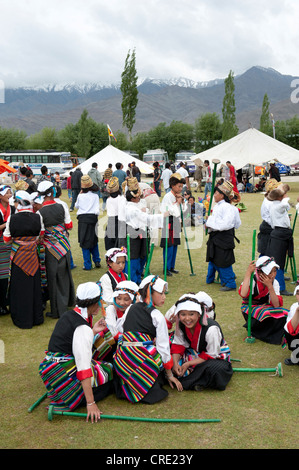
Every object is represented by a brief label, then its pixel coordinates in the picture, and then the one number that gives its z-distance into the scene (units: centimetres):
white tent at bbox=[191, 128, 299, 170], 1709
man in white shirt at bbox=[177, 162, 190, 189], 1802
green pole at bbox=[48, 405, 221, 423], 357
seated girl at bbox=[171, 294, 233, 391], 406
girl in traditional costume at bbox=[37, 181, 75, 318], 601
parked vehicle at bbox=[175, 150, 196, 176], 4375
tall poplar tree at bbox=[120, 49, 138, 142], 4719
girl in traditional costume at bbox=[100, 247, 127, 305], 487
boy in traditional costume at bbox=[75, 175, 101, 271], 818
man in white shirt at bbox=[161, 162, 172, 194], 1913
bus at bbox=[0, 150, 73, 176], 4197
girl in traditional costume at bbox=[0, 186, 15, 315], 625
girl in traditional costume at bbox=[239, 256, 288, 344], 487
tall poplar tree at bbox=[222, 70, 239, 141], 5178
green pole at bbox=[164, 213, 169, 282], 736
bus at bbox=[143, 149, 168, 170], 4177
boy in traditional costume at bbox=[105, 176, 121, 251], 812
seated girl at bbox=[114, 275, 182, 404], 387
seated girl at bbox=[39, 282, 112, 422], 359
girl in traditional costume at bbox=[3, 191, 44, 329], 570
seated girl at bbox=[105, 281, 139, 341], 423
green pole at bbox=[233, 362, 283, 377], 433
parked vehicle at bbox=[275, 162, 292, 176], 3519
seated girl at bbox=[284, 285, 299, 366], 437
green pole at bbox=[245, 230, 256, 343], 514
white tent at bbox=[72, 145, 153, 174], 1703
